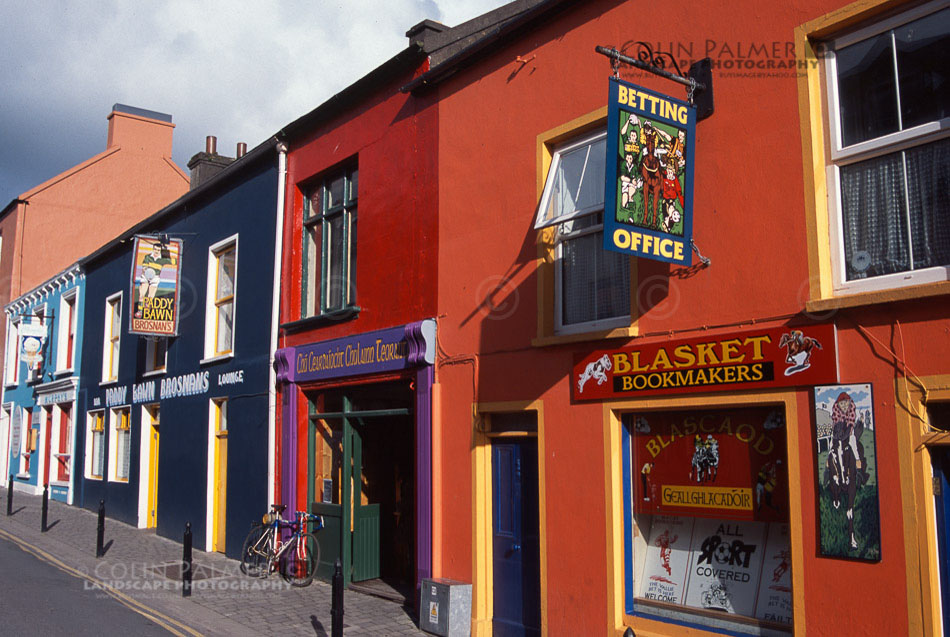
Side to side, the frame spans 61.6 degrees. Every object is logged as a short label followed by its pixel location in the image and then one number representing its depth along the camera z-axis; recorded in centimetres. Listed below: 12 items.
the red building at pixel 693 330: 559
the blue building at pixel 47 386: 2302
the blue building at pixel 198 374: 1370
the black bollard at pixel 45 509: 1616
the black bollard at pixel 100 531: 1336
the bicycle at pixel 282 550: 1177
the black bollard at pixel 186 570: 1070
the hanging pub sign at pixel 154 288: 1623
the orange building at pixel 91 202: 2828
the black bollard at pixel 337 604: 743
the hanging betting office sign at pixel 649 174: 614
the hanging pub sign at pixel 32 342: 2453
